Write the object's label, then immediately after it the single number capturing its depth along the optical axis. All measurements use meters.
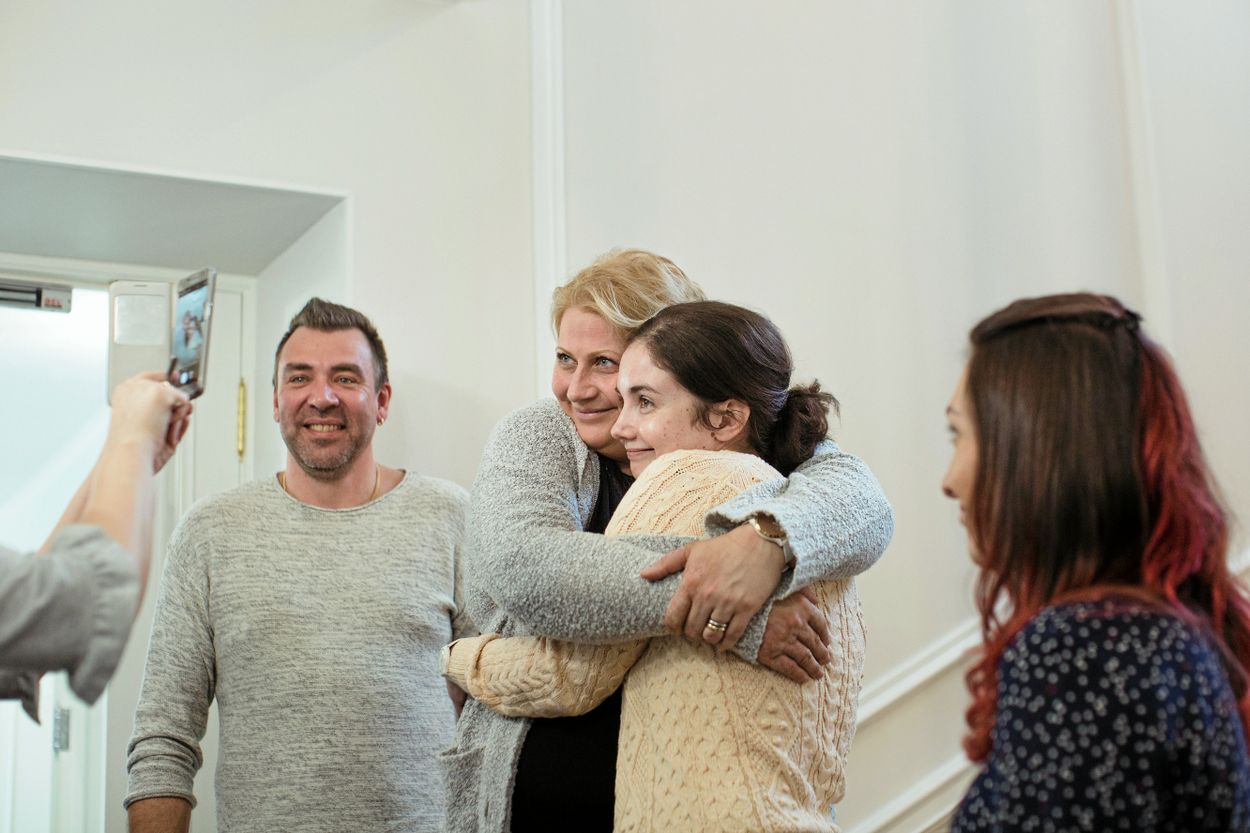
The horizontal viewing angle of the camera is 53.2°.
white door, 2.93
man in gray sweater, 2.20
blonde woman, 1.40
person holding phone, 1.10
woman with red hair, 0.95
